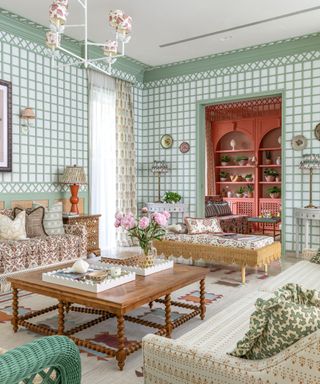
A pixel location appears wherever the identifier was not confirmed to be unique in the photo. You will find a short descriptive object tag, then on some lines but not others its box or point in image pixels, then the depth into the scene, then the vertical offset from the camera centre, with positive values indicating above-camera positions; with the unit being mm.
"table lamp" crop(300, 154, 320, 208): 6543 +395
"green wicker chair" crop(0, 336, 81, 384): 1276 -593
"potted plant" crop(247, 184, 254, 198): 11102 -93
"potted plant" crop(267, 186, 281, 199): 10567 -125
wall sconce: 6055 +1050
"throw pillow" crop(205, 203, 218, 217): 8905 -524
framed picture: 5867 +885
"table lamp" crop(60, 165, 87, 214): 6531 +108
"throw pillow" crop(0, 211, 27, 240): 5211 -550
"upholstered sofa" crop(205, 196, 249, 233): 8680 -710
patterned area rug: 2797 -1251
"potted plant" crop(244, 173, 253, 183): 11094 +252
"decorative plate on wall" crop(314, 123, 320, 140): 6855 +960
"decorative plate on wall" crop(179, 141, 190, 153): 8344 +830
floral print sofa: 4814 -844
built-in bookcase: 10772 +859
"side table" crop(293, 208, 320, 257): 6408 -511
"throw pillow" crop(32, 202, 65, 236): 5840 -500
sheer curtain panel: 7516 +648
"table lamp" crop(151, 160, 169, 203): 8312 +408
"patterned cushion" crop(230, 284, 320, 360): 1636 -564
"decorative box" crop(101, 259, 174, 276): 3596 -745
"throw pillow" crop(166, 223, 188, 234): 6321 -667
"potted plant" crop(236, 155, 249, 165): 11320 +765
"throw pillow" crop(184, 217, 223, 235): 6203 -605
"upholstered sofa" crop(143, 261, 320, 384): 1596 -831
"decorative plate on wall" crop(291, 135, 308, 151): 6995 +781
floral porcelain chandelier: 3293 +1386
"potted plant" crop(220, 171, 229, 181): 11648 +320
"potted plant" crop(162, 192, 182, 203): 8219 -208
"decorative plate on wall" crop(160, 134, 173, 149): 8570 +978
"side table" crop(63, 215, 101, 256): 6500 -702
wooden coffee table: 2846 -835
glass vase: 3705 -674
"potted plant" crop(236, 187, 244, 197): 11207 -137
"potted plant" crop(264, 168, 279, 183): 10727 +353
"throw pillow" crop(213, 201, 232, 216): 9314 -507
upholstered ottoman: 5242 -847
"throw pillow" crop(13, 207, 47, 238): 5625 -486
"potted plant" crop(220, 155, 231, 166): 11594 +782
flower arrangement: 3627 -364
